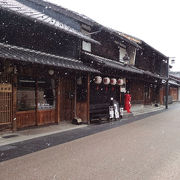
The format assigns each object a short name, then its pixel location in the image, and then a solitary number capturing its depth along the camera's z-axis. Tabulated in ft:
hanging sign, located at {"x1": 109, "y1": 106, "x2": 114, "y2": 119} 51.32
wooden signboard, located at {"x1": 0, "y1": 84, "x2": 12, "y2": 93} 33.22
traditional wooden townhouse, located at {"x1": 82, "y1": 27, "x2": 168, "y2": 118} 51.75
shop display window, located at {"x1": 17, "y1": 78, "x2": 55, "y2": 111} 37.47
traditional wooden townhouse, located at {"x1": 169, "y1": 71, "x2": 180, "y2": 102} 144.96
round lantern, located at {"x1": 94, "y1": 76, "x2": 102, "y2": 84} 50.47
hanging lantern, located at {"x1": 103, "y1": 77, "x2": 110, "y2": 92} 54.19
